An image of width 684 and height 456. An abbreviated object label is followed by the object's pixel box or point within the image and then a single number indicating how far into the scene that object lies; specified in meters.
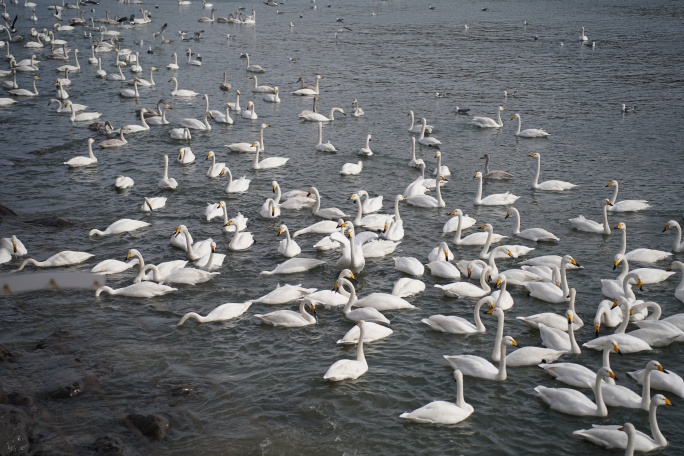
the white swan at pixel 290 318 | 16.92
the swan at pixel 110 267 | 19.44
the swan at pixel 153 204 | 23.80
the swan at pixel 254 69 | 46.41
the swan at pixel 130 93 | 39.91
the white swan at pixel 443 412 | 13.52
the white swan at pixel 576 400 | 13.45
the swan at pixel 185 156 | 28.69
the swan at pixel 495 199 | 24.55
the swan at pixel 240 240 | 21.02
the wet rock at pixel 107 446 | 12.35
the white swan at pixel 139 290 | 18.23
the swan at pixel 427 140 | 31.19
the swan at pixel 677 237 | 20.76
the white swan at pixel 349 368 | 14.71
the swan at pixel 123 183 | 25.81
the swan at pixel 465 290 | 18.14
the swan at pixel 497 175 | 27.02
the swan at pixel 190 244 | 20.23
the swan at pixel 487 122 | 33.91
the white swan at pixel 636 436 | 12.66
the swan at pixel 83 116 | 34.72
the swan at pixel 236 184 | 25.55
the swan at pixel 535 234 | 21.52
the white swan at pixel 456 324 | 16.56
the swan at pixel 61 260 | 19.52
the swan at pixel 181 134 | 32.09
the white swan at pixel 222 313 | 16.89
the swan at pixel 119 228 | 21.83
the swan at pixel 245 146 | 30.14
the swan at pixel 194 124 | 33.47
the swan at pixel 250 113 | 35.81
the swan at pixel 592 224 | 21.90
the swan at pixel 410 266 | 19.28
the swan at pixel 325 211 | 23.27
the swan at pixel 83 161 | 27.94
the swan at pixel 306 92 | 40.59
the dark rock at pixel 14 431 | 12.15
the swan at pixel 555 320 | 16.48
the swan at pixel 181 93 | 40.33
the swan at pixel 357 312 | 16.98
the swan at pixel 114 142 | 30.72
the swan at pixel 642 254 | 20.17
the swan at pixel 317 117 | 35.41
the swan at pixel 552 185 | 25.83
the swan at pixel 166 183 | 25.67
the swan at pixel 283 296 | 17.92
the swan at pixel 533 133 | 32.22
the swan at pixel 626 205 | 23.58
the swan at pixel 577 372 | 14.34
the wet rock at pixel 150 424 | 12.91
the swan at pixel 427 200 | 24.34
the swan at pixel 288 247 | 20.44
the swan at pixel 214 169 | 27.05
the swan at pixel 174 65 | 47.03
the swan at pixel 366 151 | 29.67
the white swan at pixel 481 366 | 14.74
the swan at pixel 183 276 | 18.88
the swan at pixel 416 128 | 32.53
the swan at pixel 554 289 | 17.75
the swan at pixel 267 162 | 28.25
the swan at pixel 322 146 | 30.41
